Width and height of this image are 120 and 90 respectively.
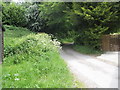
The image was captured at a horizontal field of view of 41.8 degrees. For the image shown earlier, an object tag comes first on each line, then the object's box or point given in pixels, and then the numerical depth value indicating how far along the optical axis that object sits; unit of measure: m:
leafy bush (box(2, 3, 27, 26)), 15.69
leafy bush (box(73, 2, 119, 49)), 10.22
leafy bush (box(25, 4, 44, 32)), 15.94
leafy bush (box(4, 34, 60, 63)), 6.37
